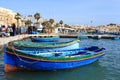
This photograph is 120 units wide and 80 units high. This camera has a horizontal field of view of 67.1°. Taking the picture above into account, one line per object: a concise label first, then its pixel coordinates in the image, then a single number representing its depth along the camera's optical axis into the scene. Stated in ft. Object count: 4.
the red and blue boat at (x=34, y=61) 27.72
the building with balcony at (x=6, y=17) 90.25
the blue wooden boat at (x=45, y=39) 75.05
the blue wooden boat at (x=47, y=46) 43.06
